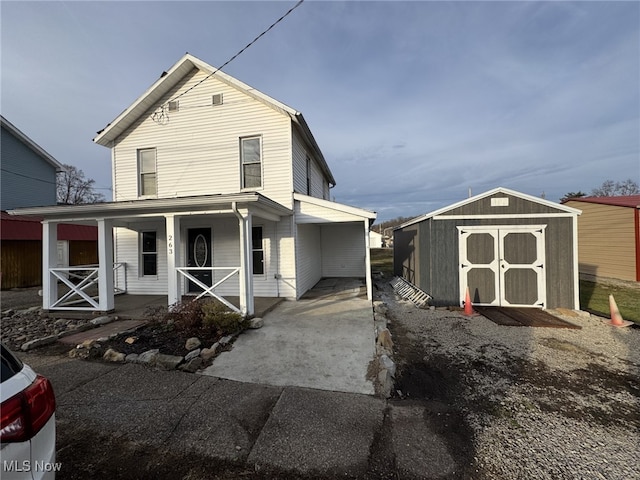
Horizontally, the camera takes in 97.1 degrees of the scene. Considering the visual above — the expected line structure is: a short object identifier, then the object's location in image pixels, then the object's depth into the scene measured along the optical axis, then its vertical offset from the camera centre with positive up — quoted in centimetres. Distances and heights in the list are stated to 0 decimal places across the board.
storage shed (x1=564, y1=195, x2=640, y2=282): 1170 -20
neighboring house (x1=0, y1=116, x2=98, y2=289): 1255 +103
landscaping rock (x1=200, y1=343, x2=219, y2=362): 443 -178
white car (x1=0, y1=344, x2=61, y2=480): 134 -92
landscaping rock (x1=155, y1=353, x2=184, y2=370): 412 -175
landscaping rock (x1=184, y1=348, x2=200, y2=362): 430 -175
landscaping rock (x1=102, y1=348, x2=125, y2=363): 437 -176
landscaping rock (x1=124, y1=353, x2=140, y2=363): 431 -176
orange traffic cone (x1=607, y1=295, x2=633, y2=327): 609 -189
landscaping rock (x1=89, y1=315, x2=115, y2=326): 609 -168
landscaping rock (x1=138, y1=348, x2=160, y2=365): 421 -173
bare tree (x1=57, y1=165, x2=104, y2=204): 3091 +635
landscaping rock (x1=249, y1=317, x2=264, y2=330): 585 -173
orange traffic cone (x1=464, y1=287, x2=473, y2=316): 726 -185
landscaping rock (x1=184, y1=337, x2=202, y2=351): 470 -172
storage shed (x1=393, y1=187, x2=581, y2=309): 750 -46
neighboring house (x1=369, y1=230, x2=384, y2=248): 4616 -38
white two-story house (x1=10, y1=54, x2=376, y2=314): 855 +216
